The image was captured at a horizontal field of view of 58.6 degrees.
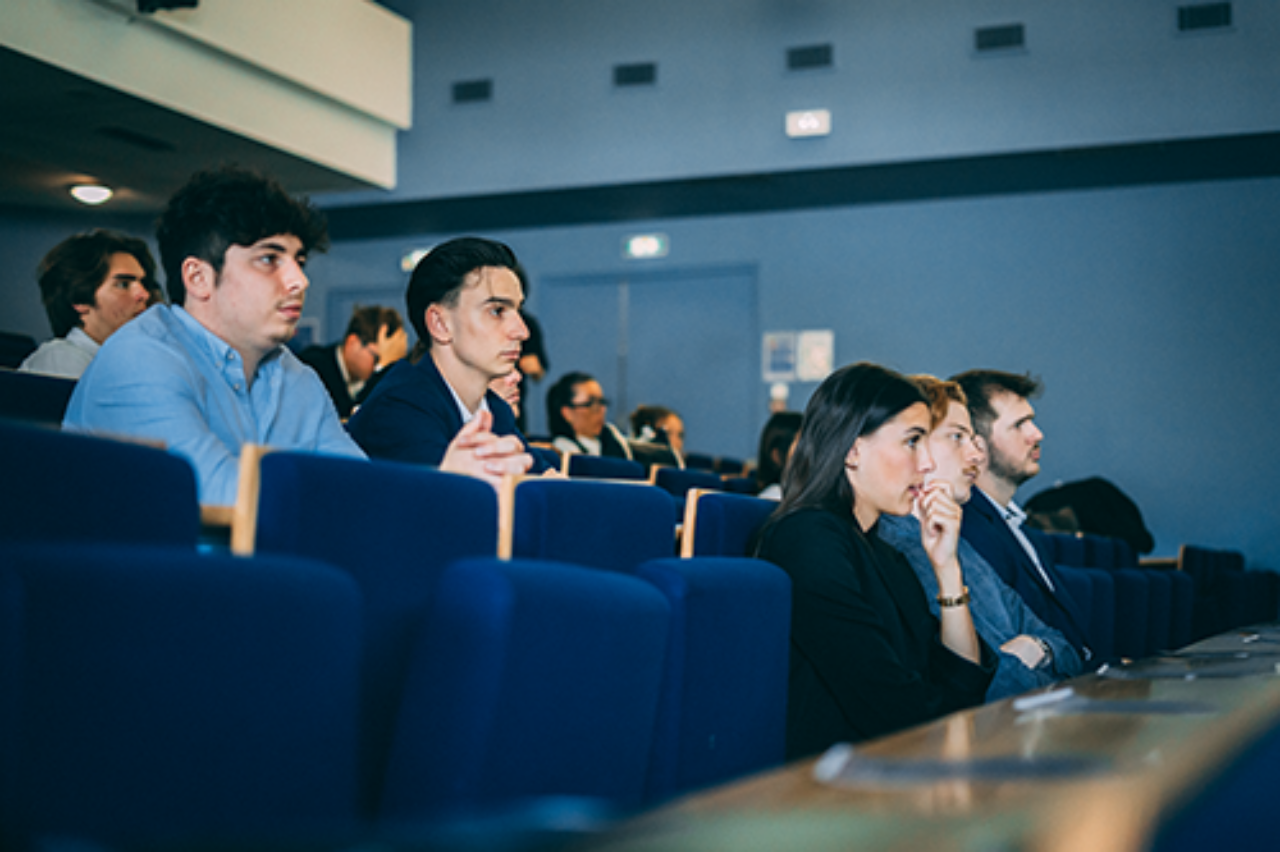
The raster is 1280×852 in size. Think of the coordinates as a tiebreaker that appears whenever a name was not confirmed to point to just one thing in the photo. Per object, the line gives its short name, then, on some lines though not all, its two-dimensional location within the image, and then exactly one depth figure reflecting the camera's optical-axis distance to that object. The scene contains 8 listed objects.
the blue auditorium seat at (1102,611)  3.34
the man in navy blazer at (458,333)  2.30
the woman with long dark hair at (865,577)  1.77
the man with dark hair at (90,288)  3.03
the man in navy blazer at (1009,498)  2.68
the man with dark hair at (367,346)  4.83
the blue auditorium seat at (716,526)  1.91
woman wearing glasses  5.46
